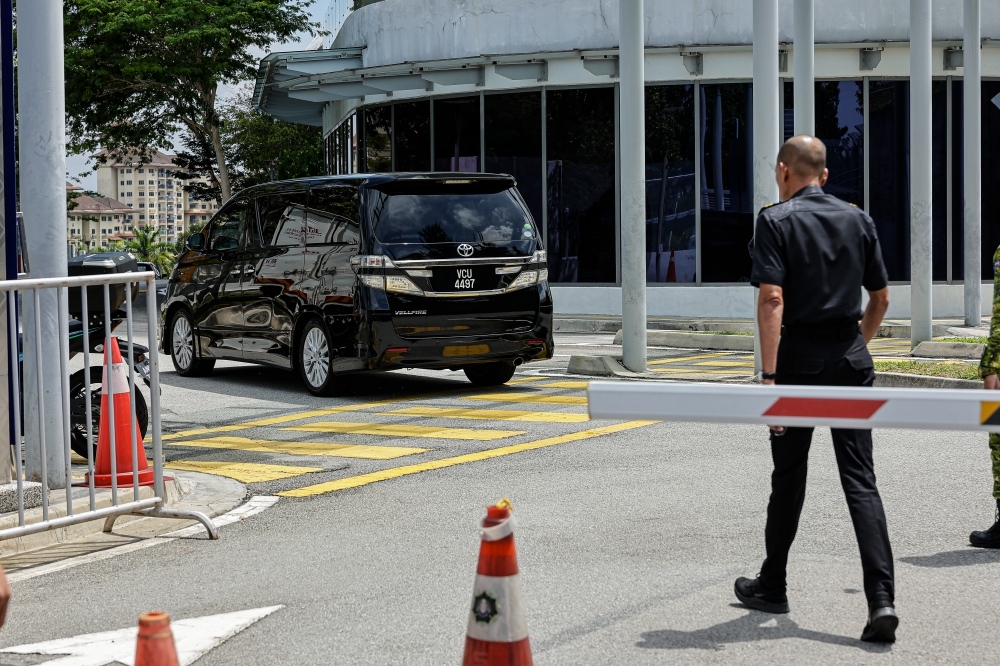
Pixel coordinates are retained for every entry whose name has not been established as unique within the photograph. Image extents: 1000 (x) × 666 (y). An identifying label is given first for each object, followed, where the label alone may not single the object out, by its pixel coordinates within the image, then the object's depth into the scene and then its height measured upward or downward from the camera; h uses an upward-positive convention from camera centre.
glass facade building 22.61 +2.00
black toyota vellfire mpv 11.45 +0.12
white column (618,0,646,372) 13.67 +1.04
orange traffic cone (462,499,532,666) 3.76 -0.91
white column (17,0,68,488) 7.09 +0.90
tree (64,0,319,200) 36.00 +6.70
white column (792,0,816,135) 15.04 +2.57
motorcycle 8.09 -0.59
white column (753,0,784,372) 12.93 +1.80
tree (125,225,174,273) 89.38 +3.53
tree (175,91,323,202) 48.56 +5.56
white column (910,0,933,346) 16.03 +1.28
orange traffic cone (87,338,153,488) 6.73 -0.73
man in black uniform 4.80 -0.14
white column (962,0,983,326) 18.50 +2.08
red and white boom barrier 3.25 -0.31
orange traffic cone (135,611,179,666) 3.17 -0.83
